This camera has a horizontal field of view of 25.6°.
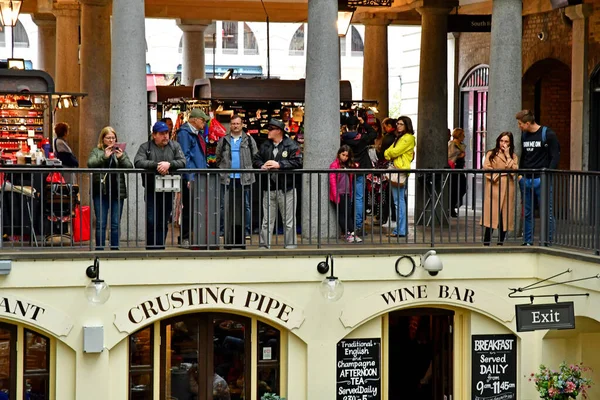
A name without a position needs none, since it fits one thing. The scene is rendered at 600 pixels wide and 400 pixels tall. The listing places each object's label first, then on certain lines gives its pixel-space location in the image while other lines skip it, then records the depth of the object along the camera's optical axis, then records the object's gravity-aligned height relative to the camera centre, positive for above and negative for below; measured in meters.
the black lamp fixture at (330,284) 15.49 -1.04
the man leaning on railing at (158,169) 15.23 +0.30
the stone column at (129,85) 15.93 +1.32
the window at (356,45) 55.50 +6.33
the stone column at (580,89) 21.08 +1.71
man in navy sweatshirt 16.05 +0.47
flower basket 15.38 -2.20
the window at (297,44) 55.13 +6.32
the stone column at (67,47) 25.38 +2.85
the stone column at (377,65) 25.61 +2.53
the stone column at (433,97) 21.16 +1.57
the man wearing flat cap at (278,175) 15.98 +0.24
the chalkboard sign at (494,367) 16.41 -2.13
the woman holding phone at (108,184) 15.18 +0.12
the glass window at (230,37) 55.31 +6.60
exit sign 14.94 -1.37
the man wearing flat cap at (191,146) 16.06 +0.60
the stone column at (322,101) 16.52 +1.19
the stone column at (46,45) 29.27 +3.37
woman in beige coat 16.17 +0.10
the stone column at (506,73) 16.80 +1.56
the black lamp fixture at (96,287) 14.84 -1.04
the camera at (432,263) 15.52 -0.80
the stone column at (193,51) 30.23 +3.31
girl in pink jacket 16.31 +0.09
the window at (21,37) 53.19 +6.38
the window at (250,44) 55.75 +6.37
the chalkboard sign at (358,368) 16.06 -2.11
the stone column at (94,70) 22.53 +2.15
